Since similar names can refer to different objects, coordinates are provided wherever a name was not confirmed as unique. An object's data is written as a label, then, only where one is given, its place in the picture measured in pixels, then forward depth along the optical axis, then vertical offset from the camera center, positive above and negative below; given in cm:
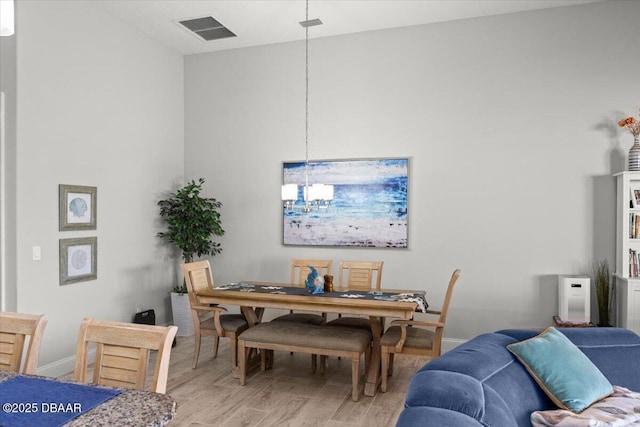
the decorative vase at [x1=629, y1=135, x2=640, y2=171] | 420 +53
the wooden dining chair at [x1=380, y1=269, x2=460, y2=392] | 361 -97
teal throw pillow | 216 -73
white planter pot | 546 -113
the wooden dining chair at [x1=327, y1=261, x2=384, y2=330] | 475 -58
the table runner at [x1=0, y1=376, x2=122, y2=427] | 139 -60
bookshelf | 410 -31
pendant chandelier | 434 +25
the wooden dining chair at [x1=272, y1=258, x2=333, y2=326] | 469 -55
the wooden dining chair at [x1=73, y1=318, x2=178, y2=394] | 184 -53
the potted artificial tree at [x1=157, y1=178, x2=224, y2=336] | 541 -15
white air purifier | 431 -75
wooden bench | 361 -98
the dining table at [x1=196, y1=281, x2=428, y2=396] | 361 -68
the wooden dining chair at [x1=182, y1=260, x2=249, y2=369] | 421 -96
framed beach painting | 512 +10
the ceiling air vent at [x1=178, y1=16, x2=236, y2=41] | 500 +206
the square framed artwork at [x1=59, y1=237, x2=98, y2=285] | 425 -41
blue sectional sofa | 165 -66
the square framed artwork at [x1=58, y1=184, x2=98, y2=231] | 423 +8
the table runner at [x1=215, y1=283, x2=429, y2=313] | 385 -67
